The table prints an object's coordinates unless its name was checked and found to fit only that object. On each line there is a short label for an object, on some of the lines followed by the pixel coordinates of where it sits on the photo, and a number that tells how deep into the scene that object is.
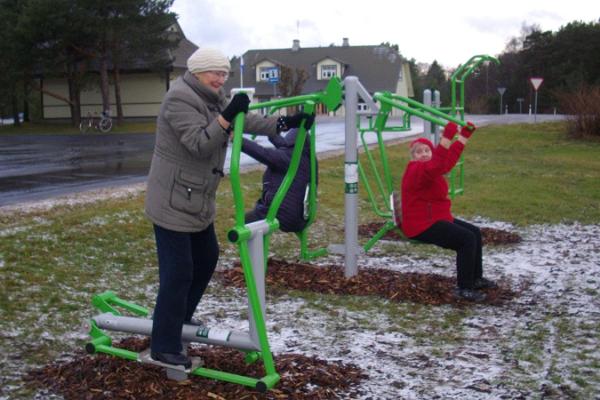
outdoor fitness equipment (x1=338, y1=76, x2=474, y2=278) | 5.57
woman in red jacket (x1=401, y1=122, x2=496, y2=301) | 5.36
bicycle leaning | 31.42
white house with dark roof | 62.81
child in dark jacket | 5.64
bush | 24.31
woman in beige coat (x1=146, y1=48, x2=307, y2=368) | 3.27
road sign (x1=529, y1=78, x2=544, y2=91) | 37.56
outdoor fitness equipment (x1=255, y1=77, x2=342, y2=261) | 4.59
